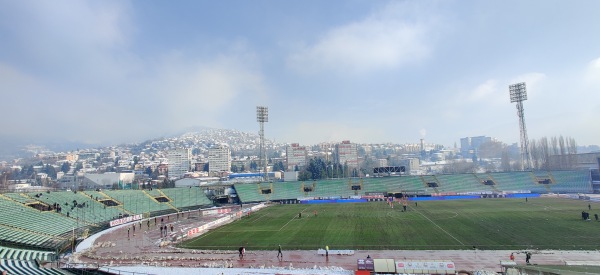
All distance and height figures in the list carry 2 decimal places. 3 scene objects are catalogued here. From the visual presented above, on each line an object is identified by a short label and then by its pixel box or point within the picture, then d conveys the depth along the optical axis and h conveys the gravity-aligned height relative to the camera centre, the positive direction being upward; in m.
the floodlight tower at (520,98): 74.32 +13.25
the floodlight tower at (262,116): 86.62 +13.27
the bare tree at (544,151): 102.03 +2.00
